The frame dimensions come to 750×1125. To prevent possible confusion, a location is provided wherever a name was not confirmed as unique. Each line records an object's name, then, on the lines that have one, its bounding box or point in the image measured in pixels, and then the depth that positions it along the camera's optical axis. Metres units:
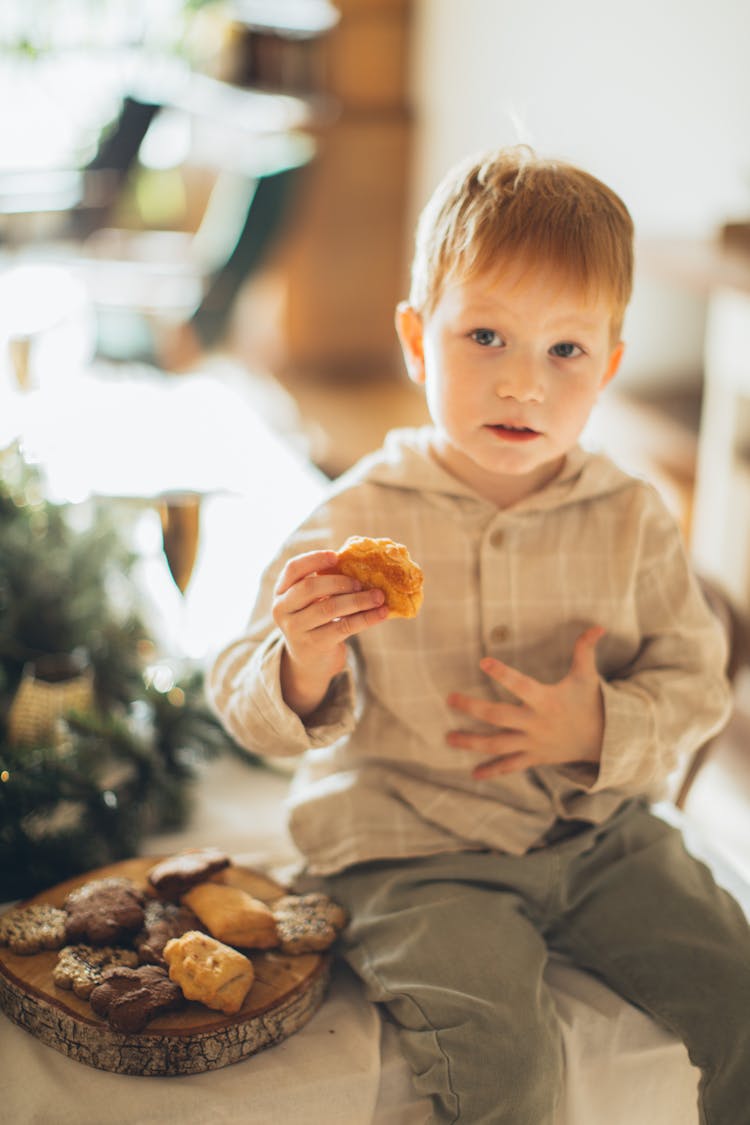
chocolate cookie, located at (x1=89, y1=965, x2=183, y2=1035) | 0.91
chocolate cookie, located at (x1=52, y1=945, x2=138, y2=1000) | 0.95
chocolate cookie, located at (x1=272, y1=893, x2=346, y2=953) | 1.02
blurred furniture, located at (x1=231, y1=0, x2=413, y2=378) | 4.33
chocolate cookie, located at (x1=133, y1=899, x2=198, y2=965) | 1.00
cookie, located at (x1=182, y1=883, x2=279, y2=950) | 1.02
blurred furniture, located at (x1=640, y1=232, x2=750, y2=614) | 1.99
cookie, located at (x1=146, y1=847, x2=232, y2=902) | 1.08
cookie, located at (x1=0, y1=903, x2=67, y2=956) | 1.00
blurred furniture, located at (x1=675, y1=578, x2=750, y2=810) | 1.27
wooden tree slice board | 0.92
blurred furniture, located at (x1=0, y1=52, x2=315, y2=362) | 3.73
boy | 0.98
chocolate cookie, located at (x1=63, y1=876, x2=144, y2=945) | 1.01
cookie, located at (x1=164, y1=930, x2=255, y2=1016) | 0.93
